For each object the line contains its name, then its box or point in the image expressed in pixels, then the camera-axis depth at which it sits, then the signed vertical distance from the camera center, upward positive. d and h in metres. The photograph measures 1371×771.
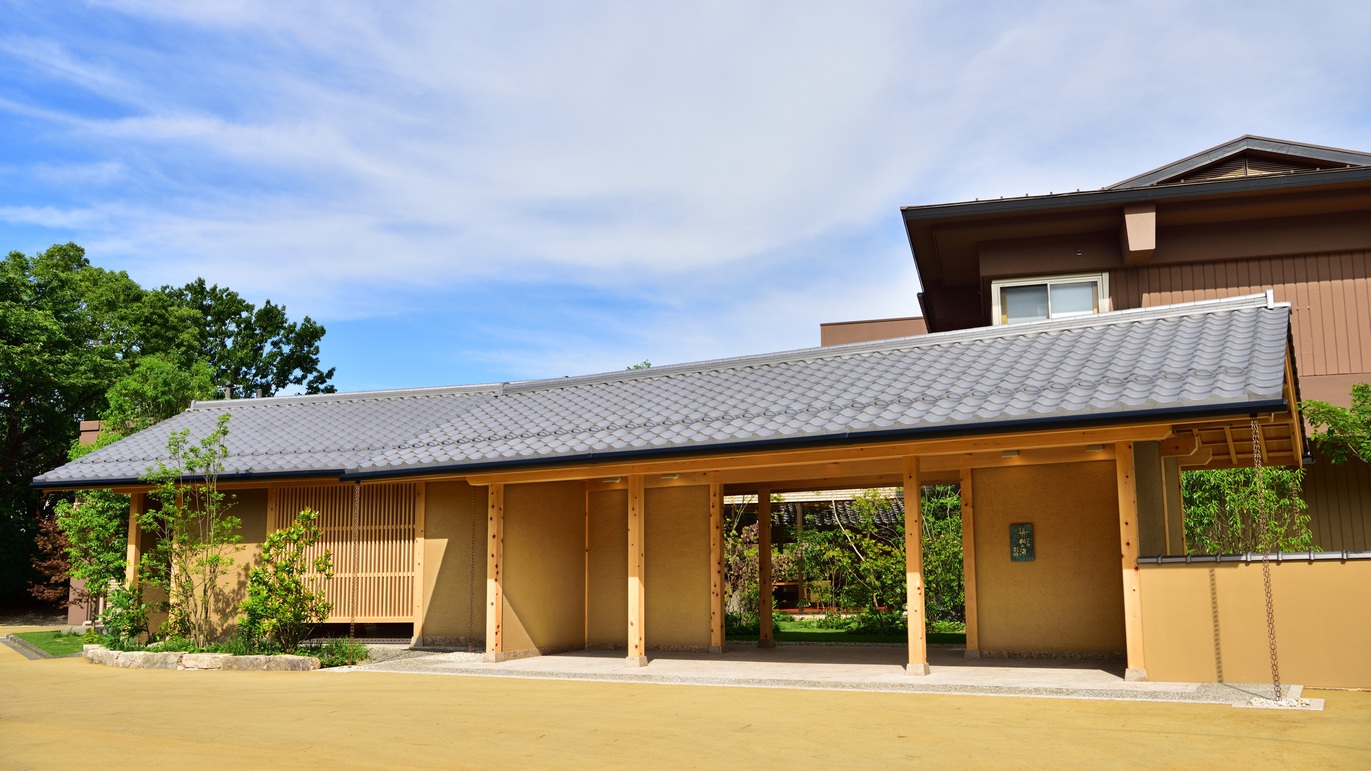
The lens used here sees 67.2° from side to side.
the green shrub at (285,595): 13.30 -0.96
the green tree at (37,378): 26.47 +3.79
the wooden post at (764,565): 14.75 -0.73
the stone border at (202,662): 12.62 -1.74
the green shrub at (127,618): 15.23 -1.39
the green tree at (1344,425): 13.02 +1.02
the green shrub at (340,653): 12.99 -1.69
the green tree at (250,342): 35.97 +6.43
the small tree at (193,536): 14.70 -0.20
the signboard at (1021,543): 12.15 -0.38
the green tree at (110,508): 17.09 +0.28
